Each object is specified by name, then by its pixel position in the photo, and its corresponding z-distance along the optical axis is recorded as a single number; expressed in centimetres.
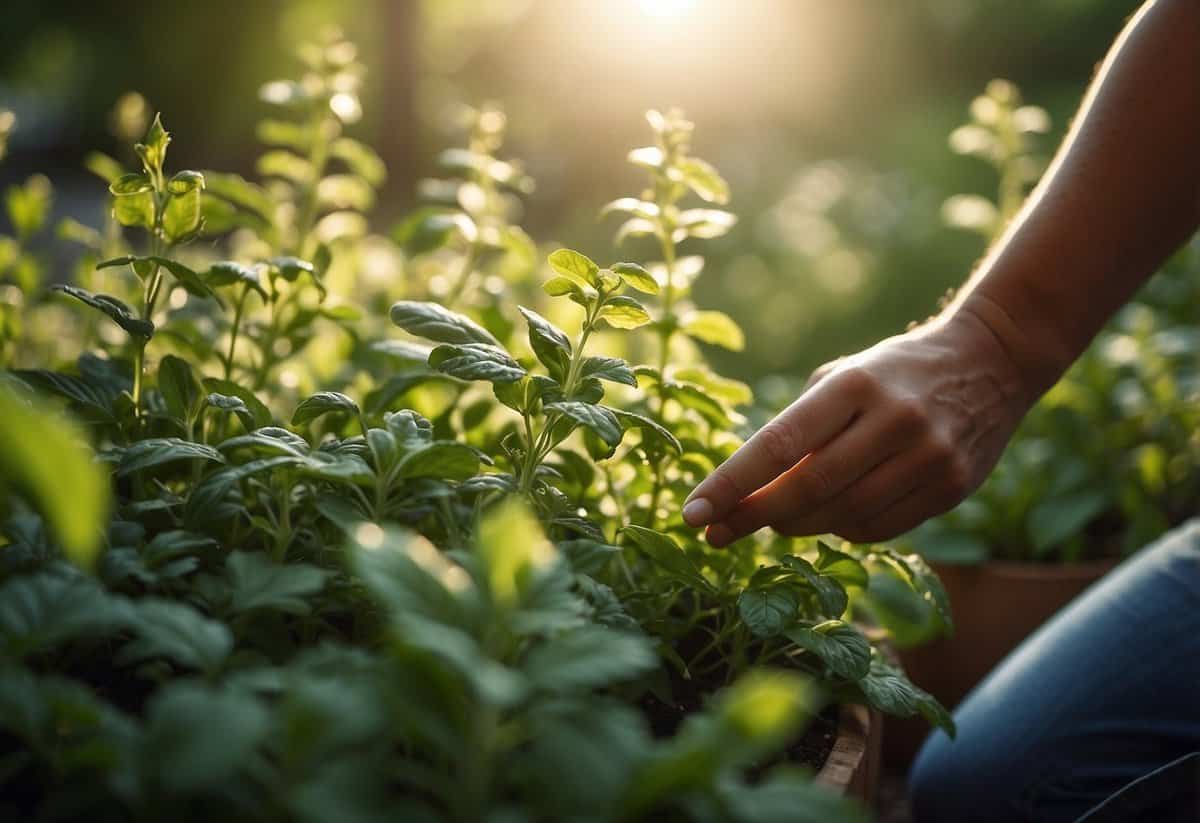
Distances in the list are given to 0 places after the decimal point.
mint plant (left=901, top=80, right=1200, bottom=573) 175
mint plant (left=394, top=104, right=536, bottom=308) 132
